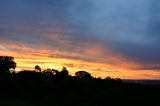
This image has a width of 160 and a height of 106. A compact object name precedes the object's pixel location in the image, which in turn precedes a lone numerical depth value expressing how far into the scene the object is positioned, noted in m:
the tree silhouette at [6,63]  21.99
